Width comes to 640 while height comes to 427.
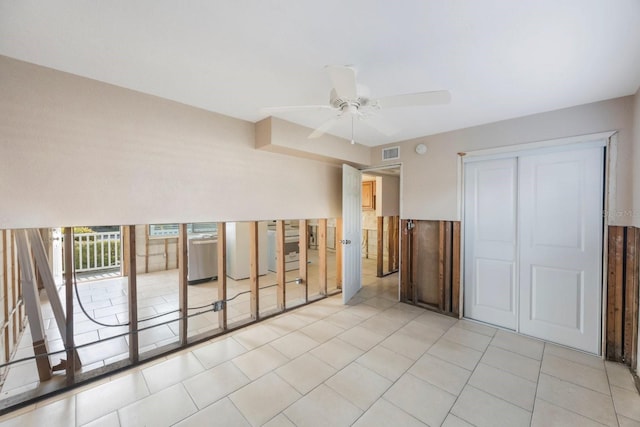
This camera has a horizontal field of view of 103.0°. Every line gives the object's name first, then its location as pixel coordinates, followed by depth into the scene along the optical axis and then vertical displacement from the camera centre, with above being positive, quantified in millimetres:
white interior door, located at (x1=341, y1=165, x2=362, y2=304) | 3832 -304
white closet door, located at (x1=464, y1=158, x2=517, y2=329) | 2953 -361
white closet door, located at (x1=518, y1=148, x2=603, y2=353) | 2469 -354
